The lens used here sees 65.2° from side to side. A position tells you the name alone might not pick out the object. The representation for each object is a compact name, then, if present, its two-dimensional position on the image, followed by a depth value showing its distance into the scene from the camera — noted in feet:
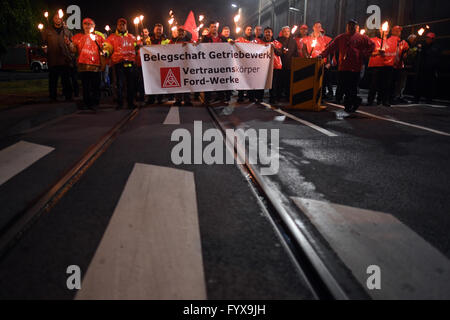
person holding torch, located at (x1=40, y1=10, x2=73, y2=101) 31.09
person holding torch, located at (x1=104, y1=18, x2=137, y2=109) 28.81
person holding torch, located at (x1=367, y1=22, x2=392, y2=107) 31.68
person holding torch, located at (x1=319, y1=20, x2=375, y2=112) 26.96
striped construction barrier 28.04
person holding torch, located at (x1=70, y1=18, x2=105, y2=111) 27.71
